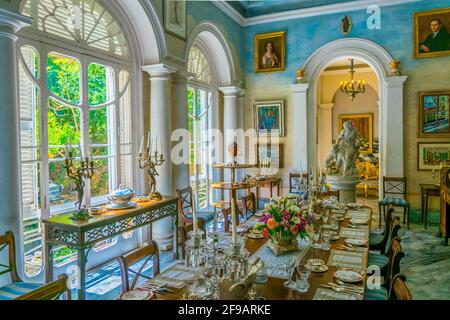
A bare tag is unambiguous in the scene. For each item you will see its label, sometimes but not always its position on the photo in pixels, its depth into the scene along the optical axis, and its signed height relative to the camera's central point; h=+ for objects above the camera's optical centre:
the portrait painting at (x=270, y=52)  8.47 +2.57
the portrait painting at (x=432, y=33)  7.18 +2.52
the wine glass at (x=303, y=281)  2.24 -0.86
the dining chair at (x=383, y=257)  3.37 -1.17
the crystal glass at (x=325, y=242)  3.13 -0.85
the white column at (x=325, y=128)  12.86 +0.92
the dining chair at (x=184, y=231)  3.24 -0.75
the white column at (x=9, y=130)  3.13 +0.25
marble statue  6.78 +0.02
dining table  2.17 -0.91
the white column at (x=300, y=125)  8.33 +0.68
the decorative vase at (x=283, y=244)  2.99 -0.82
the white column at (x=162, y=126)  5.56 +0.47
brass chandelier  10.12 +1.94
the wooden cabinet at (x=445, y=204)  5.78 -0.92
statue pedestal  6.71 -0.68
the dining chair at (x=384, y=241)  4.05 -1.11
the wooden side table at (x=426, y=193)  6.90 -0.86
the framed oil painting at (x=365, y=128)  12.52 +0.90
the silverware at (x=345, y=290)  2.22 -0.92
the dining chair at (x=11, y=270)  2.87 -1.02
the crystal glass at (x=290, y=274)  2.29 -0.83
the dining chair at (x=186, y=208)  5.56 -0.95
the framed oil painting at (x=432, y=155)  7.32 -0.09
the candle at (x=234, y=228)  2.10 -0.46
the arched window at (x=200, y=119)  7.35 +0.78
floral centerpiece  2.88 -0.61
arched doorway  7.55 +1.56
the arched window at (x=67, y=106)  3.91 +0.66
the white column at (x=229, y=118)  8.60 +0.91
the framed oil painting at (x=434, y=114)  7.29 +0.81
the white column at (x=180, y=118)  6.12 +0.65
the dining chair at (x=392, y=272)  2.58 -0.94
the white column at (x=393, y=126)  7.52 +0.57
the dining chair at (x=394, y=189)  7.36 -0.84
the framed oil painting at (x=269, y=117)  8.60 +0.92
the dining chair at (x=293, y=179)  8.30 -0.66
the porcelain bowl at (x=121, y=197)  4.11 -0.52
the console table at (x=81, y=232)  3.38 -0.82
